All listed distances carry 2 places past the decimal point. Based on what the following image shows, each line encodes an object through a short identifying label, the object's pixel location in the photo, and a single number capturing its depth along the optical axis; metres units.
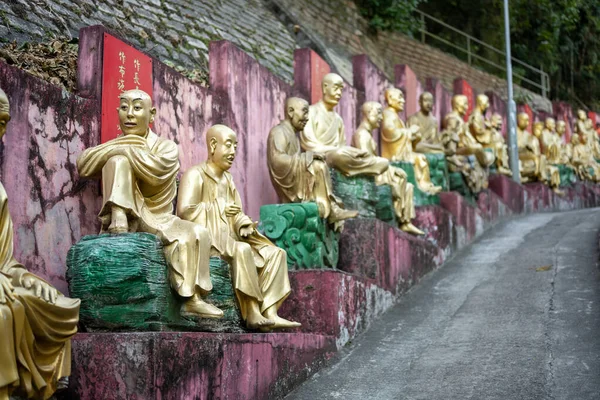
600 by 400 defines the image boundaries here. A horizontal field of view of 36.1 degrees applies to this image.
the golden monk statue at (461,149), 12.94
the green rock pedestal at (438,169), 12.07
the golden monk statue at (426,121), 13.17
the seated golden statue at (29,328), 4.36
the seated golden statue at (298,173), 8.11
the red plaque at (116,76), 6.74
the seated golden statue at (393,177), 9.94
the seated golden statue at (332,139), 9.04
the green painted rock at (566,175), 18.00
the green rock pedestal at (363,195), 9.08
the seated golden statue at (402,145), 11.65
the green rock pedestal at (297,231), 7.77
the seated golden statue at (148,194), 5.80
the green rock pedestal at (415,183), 11.18
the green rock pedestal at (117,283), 5.43
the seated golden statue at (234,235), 6.46
